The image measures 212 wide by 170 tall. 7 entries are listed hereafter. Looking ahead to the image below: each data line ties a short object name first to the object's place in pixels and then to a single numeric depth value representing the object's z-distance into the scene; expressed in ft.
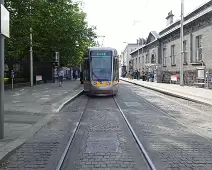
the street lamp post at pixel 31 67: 49.22
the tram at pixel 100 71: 32.36
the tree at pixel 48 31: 34.77
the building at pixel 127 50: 187.96
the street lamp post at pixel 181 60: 48.04
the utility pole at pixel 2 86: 11.84
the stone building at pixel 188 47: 45.58
